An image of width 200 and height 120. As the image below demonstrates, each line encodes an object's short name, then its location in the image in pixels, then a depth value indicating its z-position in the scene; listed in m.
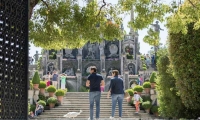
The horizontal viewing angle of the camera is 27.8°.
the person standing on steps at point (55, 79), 30.86
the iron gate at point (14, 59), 6.91
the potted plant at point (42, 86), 27.28
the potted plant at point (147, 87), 27.98
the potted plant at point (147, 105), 26.12
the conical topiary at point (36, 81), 26.55
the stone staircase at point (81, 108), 24.30
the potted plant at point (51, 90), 27.44
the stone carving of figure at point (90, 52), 50.75
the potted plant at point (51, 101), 26.37
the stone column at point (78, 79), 42.03
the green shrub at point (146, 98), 27.61
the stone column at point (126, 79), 38.81
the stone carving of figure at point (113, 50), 50.97
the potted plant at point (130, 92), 27.73
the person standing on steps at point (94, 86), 12.60
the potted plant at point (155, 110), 26.00
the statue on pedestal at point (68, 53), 50.66
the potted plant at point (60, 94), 27.31
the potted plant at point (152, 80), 27.69
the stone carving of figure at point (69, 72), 48.33
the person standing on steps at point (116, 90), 13.66
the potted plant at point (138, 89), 27.69
